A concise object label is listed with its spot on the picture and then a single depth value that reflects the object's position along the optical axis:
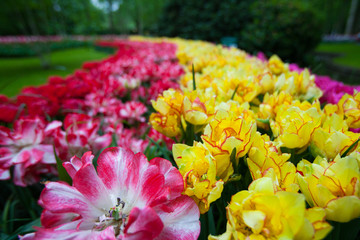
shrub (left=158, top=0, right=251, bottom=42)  9.46
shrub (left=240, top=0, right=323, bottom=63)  5.63
